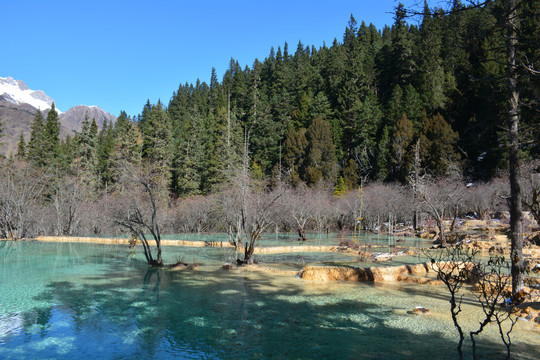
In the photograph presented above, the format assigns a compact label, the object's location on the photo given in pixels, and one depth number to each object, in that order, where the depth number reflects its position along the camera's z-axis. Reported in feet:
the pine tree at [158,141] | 156.15
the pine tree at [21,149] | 166.79
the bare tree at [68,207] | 103.71
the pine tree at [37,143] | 150.71
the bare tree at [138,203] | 89.46
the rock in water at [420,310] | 31.27
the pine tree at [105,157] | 159.60
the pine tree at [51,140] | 153.79
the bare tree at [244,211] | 55.16
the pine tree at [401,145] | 143.21
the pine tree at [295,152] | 159.80
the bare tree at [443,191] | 100.94
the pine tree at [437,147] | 127.65
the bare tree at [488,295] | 17.61
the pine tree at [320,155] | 149.39
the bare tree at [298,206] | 105.70
